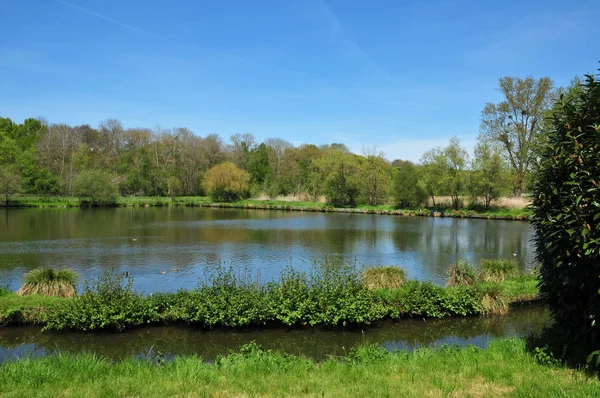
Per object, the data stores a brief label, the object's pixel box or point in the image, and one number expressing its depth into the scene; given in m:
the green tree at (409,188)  60.06
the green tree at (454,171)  56.16
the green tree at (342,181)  67.56
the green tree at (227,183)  77.00
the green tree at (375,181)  66.88
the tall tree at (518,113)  54.81
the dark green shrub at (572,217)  5.85
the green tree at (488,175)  52.56
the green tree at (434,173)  58.41
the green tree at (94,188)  65.50
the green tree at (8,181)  60.22
